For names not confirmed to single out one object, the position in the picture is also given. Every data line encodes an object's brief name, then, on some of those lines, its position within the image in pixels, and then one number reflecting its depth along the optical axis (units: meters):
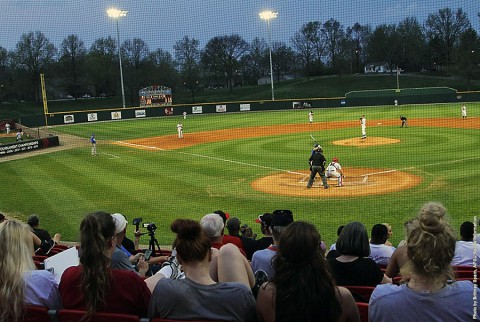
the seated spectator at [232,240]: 5.60
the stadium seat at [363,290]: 4.08
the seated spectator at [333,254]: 5.15
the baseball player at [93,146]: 26.73
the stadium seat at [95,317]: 3.47
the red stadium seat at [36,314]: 3.79
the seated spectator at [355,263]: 4.31
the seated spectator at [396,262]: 4.93
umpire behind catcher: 15.91
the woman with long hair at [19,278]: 3.70
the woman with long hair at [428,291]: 3.02
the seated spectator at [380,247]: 6.08
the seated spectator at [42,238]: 7.20
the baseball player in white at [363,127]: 27.23
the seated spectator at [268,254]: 4.73
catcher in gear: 16.16
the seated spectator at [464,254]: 5.76
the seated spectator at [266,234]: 6.05
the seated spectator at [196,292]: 3.43
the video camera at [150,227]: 6.25
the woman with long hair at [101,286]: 3.61
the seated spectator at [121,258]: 4.37
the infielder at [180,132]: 33.81
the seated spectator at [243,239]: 6.28
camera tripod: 6.37
